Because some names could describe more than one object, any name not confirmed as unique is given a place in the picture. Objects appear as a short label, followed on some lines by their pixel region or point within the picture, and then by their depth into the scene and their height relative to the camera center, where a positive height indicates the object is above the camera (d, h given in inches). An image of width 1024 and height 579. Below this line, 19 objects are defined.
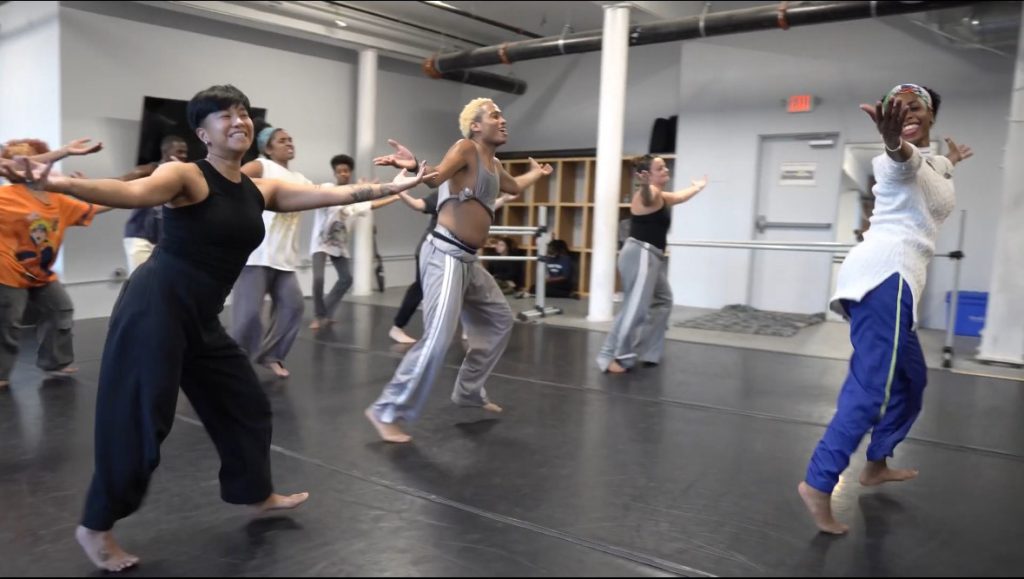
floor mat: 256.7 -30.6
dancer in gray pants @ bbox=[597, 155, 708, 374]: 177.0 -7.5
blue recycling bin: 254.1 -21.9
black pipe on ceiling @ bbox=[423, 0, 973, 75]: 225.6 +73.4
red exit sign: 292.2 +55.3
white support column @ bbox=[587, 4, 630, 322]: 261.9 +35.5
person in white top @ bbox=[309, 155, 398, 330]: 236.5 -7.6
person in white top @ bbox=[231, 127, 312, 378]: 158.9 -14.7
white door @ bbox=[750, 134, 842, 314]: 295.1 +10.6
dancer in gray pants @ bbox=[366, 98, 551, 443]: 121.0 -9.3
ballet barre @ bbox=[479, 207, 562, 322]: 272.8 -14.7
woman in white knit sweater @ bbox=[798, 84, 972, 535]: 85.4 -4.9
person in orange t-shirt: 147.9 -13.1
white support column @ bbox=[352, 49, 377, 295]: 339.3 +32.9
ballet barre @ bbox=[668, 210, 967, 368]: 203.2 -1.7
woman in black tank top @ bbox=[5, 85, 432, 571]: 73.4 -11.3
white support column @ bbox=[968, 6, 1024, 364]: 199.8 -3.7
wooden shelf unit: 361.1 +12.7
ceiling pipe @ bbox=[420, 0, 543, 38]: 308.7 +92.9
